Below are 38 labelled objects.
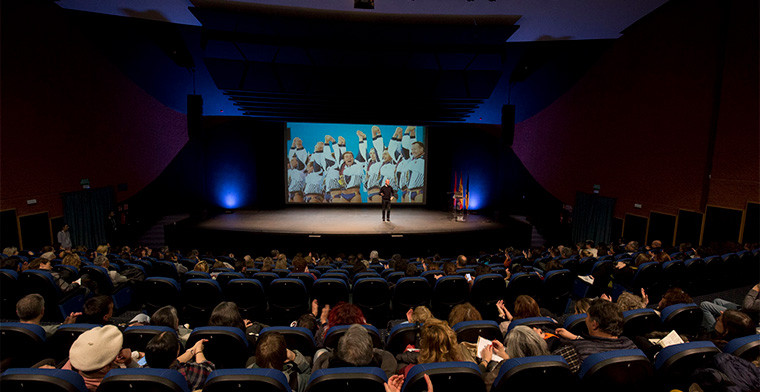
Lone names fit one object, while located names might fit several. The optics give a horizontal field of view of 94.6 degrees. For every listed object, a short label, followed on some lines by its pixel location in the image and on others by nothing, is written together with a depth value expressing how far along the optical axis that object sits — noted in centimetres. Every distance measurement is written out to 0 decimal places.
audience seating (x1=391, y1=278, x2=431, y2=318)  484
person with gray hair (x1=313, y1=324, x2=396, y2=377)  231
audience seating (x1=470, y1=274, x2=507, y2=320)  488
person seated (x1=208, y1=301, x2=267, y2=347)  308
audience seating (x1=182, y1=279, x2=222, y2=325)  471
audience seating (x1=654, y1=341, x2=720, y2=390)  234
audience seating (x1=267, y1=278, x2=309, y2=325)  470
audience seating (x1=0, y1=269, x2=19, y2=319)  464
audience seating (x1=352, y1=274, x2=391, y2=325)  480
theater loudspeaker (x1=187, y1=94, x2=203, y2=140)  1052
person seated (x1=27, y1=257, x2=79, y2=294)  474
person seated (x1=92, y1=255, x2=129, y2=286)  538
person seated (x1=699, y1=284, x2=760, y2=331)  392
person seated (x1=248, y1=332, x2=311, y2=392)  231
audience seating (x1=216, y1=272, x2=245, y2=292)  527
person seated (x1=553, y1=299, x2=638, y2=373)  258
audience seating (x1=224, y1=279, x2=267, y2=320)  467
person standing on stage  1295
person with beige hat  220
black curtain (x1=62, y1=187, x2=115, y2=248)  955
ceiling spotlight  661
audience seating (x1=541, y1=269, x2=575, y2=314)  518
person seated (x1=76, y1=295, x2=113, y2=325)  336
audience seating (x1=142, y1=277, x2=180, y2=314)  476
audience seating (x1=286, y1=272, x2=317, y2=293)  521
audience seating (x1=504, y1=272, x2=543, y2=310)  502
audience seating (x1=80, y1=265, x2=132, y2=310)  507
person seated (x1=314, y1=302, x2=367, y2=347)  329
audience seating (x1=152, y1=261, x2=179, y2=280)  595
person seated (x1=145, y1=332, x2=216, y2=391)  230
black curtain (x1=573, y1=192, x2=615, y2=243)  1102
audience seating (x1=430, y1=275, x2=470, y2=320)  483
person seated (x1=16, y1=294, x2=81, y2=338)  326
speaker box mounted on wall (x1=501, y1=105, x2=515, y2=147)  1116
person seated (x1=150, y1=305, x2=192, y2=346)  309
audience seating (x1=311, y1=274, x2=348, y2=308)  477
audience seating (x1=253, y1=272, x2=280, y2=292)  528
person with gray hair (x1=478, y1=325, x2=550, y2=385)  241
